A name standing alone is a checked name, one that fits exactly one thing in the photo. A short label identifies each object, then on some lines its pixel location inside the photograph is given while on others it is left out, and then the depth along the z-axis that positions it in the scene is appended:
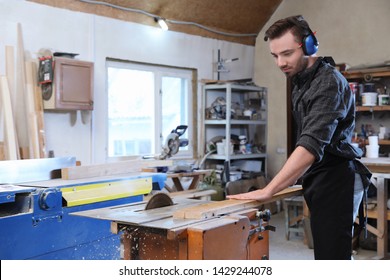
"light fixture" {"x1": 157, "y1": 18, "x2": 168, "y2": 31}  4.81
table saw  1.50
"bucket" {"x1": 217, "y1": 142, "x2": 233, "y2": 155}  5.27
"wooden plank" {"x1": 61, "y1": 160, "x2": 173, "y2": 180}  2.82
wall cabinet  3.71
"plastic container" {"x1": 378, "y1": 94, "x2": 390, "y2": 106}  4.63
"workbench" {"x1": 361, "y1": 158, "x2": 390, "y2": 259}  3.83
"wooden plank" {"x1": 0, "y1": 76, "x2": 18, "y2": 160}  3.47
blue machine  2.33
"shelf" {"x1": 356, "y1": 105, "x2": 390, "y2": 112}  4.58
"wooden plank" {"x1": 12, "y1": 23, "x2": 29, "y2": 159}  3.66
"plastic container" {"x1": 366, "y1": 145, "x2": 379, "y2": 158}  4.52
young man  1.72
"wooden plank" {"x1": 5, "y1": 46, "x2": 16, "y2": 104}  3.62
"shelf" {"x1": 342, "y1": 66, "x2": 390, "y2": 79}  4.65
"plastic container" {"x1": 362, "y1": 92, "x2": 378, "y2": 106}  4.61
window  4.59
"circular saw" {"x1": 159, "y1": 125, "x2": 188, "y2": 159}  3.67
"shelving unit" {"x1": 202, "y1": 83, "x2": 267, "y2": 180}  5.23
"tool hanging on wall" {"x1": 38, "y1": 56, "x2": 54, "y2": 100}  3.68
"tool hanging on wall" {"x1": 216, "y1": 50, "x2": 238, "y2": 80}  5.54
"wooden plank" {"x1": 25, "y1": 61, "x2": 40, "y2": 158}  3.64
